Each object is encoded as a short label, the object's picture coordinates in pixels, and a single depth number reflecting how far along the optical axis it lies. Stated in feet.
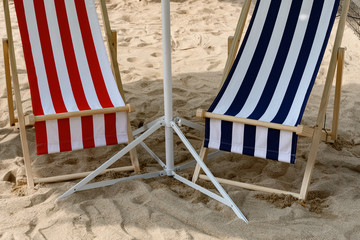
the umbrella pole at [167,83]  9.29
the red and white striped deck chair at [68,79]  9.98
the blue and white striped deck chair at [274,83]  9.61
